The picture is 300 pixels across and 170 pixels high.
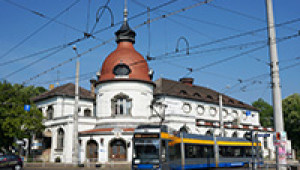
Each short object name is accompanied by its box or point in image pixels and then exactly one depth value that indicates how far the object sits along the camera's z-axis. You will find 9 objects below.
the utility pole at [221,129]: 37.90
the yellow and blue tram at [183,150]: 23.27
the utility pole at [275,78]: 16.86
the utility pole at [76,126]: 34.38
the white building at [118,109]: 43.12
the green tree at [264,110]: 91.85
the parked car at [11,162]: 28.91
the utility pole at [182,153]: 26.25
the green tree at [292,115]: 68.50
